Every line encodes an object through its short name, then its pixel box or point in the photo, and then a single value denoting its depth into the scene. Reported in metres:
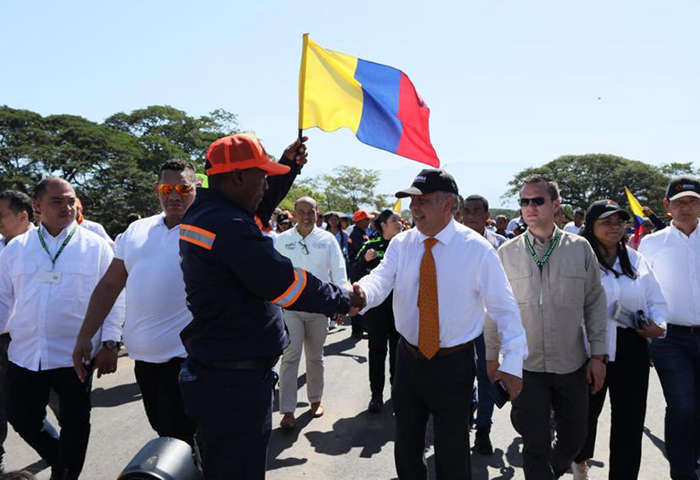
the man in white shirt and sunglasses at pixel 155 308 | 3.33
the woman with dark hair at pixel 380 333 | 5.78
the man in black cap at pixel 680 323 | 3.76
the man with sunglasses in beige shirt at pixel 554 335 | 3.29
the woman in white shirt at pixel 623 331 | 3.60
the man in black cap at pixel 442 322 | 3.00
